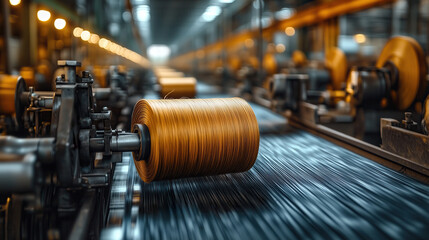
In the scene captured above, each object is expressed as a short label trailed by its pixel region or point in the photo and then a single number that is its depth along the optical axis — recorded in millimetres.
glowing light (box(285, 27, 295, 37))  9314
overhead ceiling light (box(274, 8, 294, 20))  8802
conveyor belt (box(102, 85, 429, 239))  1383
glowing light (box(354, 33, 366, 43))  8127
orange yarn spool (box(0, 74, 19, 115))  2904
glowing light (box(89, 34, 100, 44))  10152
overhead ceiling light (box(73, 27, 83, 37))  8051
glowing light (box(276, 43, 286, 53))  10405
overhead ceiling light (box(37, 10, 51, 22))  5537
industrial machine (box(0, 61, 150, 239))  1164
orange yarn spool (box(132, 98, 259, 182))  1695
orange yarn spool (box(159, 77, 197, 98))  5664
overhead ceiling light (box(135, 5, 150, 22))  16369
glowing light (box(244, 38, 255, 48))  12789
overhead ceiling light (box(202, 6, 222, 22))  15280
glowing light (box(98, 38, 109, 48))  11823
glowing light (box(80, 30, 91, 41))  8898
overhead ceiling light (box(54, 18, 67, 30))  6016
